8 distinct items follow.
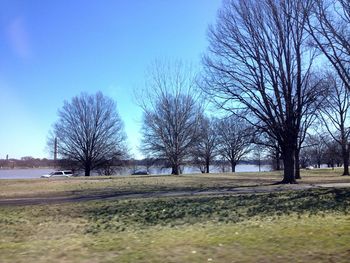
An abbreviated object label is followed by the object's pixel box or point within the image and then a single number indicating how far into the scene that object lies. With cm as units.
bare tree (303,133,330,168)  10252
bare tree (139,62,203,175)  5547
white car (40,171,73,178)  7031
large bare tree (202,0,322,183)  2953
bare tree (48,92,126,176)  7306
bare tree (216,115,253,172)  8438
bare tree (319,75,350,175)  5312
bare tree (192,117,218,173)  8175
